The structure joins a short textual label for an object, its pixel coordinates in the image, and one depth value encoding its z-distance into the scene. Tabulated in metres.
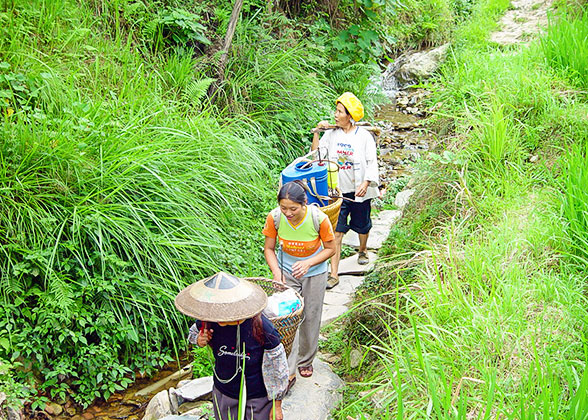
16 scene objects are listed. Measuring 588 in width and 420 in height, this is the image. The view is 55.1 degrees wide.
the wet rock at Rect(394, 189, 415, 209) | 7.89
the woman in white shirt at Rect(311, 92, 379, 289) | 5.58
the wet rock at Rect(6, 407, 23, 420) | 3.94
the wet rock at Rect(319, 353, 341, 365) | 4.81
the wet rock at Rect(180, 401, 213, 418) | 4.09
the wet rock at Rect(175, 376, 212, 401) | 4.29
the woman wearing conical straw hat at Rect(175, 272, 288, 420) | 2.94
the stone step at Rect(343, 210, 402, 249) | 6.89
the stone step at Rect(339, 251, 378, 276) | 6.15
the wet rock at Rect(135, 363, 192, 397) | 4.76
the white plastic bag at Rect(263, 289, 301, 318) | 3.57
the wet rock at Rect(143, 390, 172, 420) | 4.28
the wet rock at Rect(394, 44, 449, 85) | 13.18
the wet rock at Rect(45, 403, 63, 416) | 4.30
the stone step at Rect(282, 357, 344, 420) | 4.05
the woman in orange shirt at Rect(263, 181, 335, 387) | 3.92
